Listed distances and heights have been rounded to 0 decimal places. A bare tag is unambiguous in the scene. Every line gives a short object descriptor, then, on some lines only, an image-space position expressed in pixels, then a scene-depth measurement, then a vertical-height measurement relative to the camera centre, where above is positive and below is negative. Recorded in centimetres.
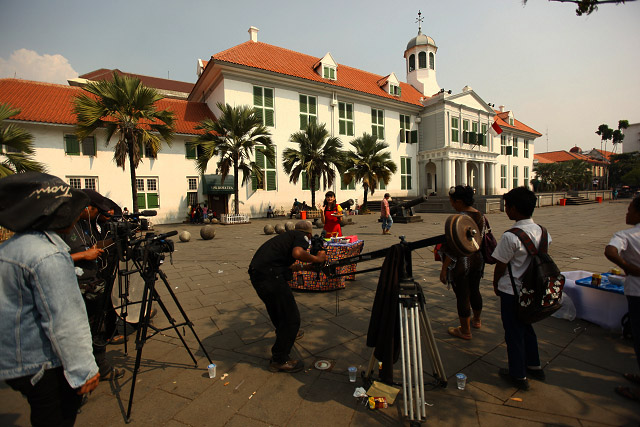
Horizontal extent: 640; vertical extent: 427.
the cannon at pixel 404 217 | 1739 -128
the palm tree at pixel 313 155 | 1975 +289
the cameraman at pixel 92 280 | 278 -73
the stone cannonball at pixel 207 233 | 1239 -134
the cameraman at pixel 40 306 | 145 -50
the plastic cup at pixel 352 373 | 279 -166
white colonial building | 1847 +643
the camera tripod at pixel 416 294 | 220 -77
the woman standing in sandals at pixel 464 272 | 346 -92
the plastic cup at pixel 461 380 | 266 -167
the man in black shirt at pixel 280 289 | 304 -92
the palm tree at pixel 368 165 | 2228 +236
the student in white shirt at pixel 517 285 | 264 -87
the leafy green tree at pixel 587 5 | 369 +238
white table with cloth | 361 -142
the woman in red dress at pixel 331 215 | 724 -43
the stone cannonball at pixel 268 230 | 1359 -141
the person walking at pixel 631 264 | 247 -63
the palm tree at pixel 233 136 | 1680 +366
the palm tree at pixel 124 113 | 1323 +420
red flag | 3097 +672
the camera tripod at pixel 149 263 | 277 -59
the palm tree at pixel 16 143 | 842 +191
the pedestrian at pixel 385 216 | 1235 -86
